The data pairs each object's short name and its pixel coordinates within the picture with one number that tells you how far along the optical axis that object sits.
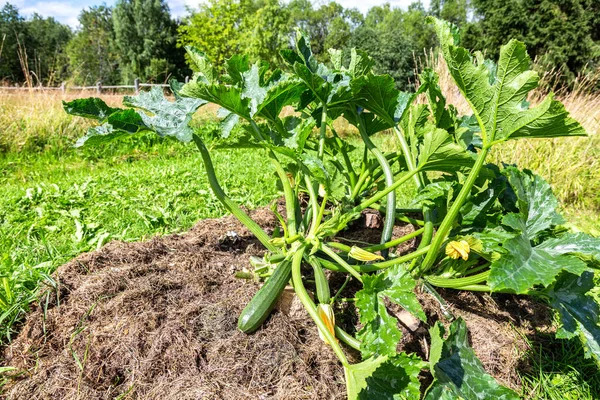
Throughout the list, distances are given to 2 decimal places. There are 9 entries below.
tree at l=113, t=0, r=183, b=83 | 33.41
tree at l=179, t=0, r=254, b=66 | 20.53
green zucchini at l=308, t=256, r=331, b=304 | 1.34
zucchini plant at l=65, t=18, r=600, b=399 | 1.11
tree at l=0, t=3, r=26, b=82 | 29.12
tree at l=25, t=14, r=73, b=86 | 38.63
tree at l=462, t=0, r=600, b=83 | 15.18
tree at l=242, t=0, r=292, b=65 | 17.78
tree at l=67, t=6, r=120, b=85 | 37.25
